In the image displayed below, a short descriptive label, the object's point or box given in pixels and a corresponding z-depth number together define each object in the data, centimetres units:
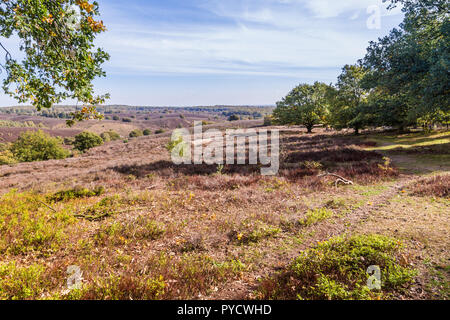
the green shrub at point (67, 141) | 9184
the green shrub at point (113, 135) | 10206
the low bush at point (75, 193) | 984
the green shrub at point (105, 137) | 9386
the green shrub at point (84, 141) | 5866
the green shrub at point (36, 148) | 4472
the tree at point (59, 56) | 586
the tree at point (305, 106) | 3669
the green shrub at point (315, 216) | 662
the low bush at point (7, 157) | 4419
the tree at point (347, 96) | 2972
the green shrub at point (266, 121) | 7365
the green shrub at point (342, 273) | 335
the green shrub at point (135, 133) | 10775
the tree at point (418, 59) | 1233
